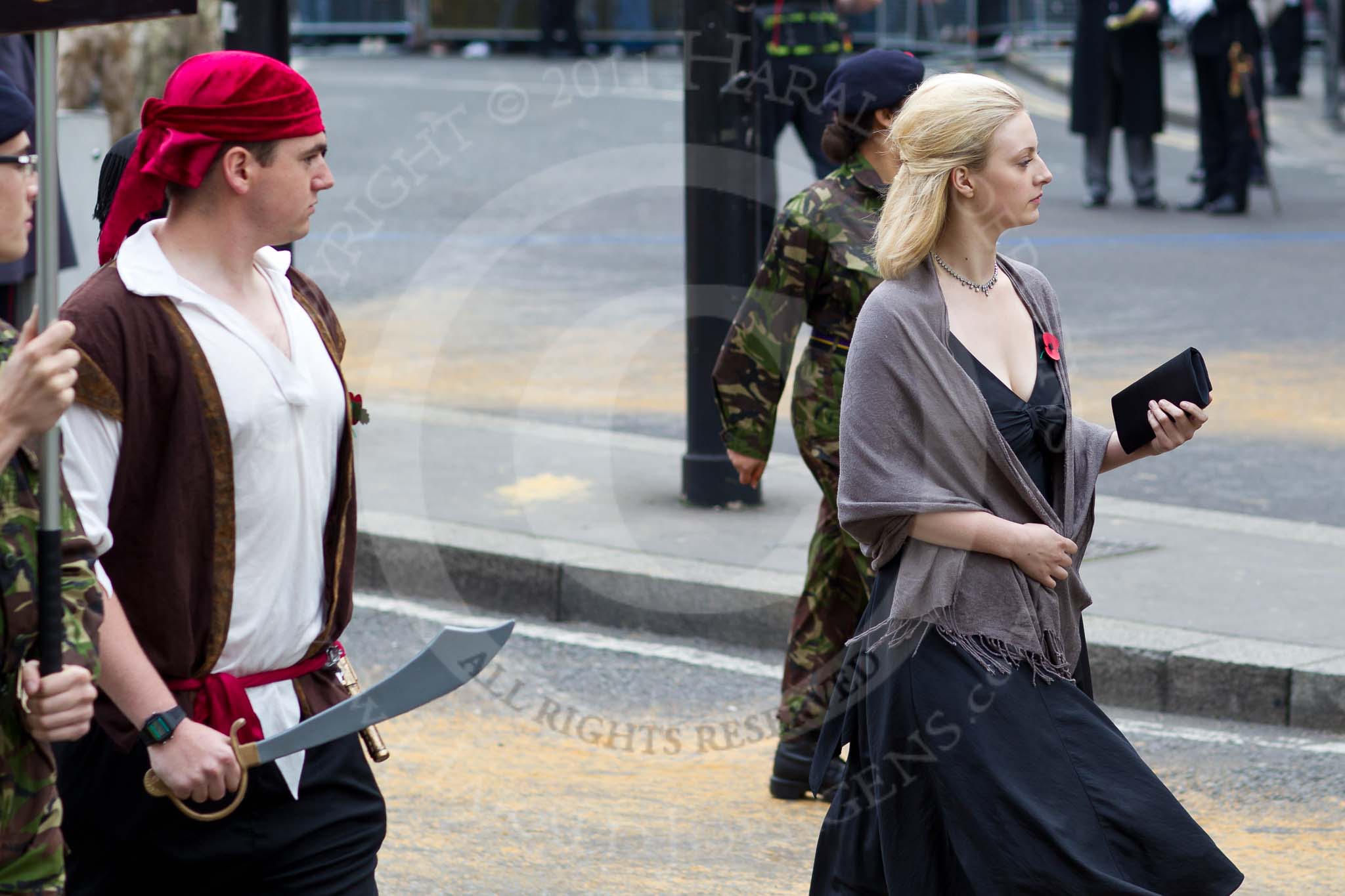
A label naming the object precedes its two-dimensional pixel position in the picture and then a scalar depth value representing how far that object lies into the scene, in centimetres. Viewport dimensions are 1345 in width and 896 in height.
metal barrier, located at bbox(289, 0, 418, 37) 2972
